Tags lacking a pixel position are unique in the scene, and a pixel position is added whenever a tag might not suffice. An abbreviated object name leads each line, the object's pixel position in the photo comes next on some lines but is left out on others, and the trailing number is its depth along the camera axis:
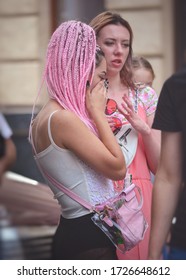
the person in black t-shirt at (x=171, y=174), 3.75
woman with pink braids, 3.86
